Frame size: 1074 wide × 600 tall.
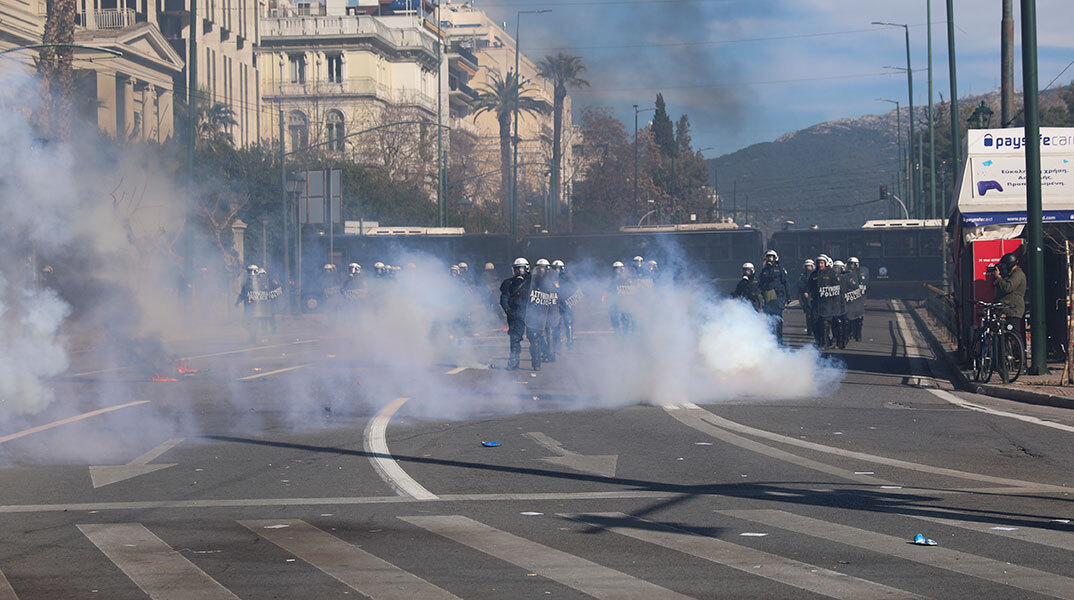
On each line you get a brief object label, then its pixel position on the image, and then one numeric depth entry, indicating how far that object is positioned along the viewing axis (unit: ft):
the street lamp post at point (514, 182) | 185.06
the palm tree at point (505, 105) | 253.65
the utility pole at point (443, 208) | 183.63
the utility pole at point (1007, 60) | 87.71
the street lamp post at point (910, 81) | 182.91
